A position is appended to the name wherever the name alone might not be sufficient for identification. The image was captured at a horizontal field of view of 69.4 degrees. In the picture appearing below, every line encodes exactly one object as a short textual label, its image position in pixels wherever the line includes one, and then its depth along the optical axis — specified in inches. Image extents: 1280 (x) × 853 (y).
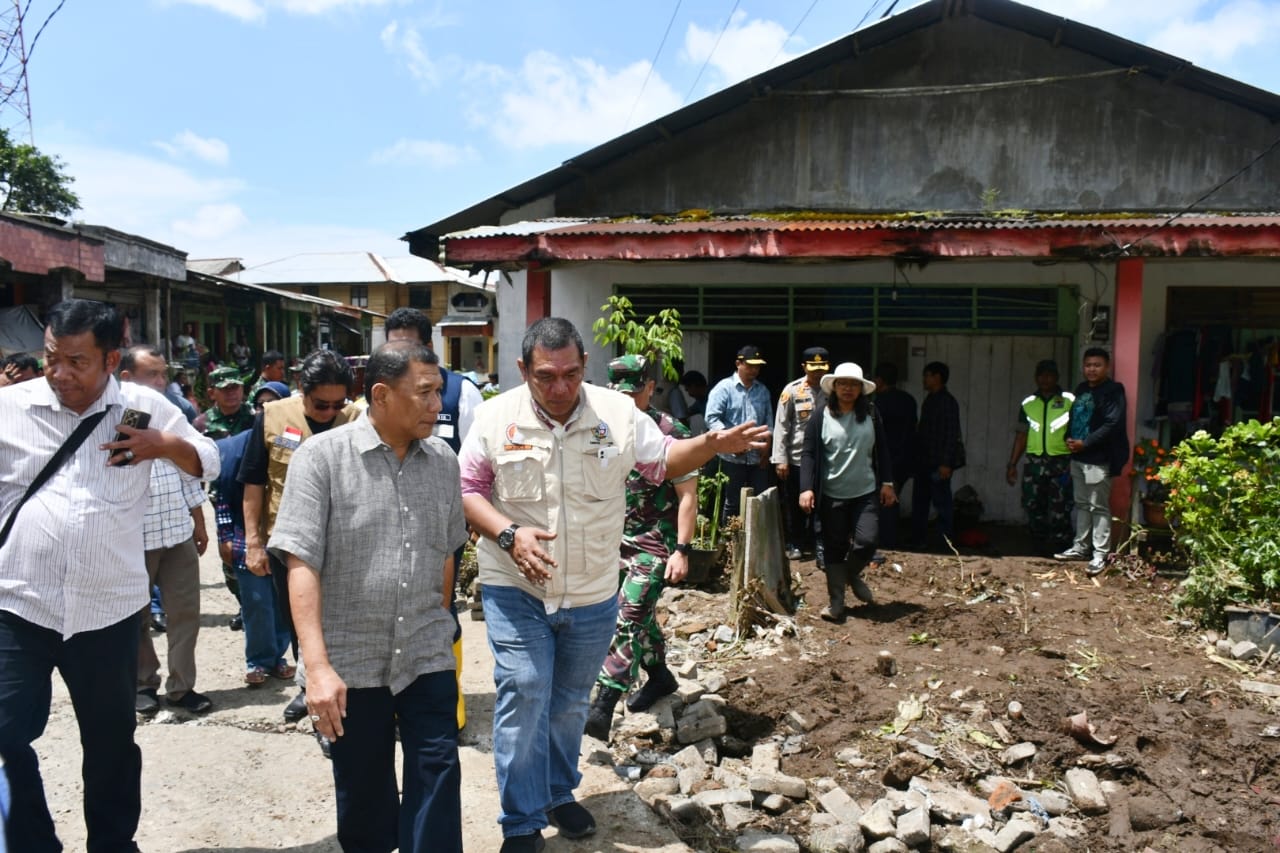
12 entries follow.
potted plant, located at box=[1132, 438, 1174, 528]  291.0
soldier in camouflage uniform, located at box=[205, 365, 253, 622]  233.9
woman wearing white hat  250.7
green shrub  227.3
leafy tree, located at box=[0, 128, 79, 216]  1337.4
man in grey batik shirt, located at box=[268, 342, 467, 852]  102.1
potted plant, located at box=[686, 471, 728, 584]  273.0
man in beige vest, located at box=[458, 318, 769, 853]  121.1
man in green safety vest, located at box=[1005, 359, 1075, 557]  313.3
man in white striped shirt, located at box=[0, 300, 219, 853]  108.0
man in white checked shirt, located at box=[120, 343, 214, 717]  181.3
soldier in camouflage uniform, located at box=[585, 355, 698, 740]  173.0
